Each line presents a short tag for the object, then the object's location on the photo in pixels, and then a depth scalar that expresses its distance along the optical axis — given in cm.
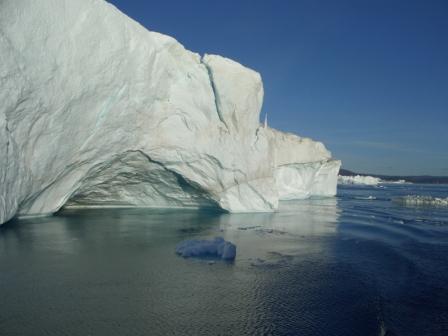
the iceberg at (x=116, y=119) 1112
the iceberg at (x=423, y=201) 2938
